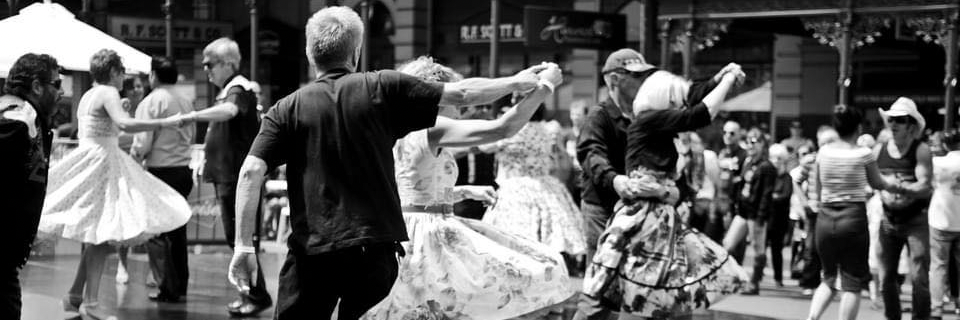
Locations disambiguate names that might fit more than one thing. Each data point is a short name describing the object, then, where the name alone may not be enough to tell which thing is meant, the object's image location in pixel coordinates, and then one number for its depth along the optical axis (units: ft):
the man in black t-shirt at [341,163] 15.02
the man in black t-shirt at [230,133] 28.86
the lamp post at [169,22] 50.80
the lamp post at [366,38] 49.96
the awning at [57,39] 34.27
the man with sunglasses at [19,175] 19.40
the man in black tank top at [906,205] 28.50
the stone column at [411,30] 83.66
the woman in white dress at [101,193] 26.89
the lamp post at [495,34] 50.86
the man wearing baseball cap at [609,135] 23.89
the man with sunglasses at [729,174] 39.72
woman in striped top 25.66
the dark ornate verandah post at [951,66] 50.49
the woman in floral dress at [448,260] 20.49
